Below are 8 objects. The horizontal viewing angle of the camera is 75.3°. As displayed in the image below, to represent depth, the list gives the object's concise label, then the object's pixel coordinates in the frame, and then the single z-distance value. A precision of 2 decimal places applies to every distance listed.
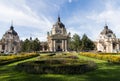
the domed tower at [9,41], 48.30
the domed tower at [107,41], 46.09
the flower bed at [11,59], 9.48
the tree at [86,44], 34.24
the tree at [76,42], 36.46
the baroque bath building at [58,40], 43.19
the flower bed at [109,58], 9.29
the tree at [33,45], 36.10
